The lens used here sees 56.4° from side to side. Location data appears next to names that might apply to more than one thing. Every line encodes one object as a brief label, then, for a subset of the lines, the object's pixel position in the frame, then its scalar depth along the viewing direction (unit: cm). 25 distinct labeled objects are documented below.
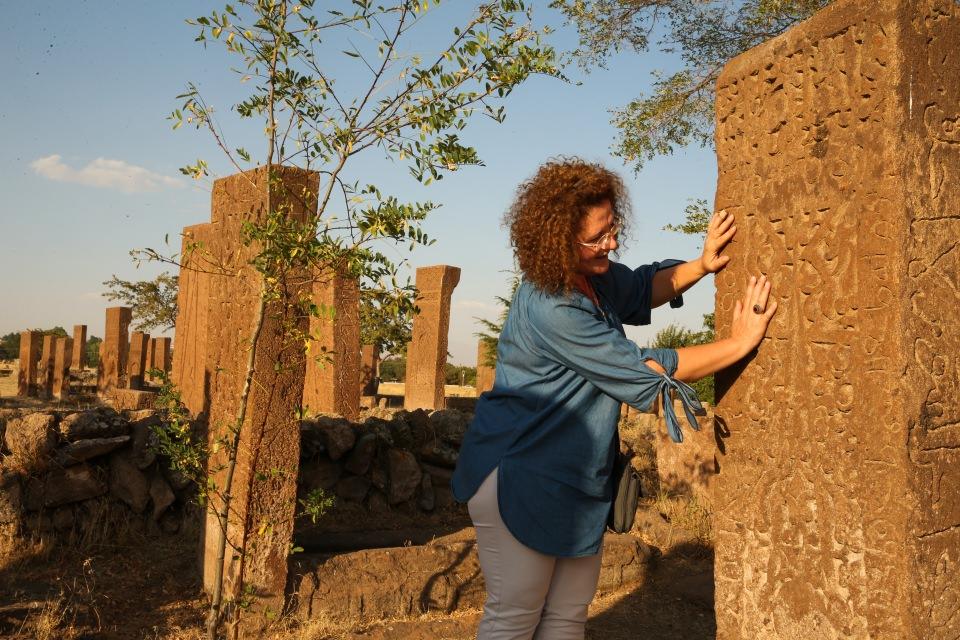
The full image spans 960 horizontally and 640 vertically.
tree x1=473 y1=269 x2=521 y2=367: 1870
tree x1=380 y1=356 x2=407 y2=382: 3968
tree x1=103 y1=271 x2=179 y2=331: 3216
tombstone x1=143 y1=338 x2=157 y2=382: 2142
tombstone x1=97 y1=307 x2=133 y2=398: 1680
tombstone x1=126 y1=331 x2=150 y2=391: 1718
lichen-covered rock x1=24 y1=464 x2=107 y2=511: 594
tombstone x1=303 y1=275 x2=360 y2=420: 1011
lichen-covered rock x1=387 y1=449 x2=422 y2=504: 733
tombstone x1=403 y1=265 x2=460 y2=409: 1246
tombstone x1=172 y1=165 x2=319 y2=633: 500
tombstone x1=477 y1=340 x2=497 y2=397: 1691
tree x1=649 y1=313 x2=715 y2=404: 1585
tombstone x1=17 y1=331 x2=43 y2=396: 1831
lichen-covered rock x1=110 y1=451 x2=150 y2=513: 625
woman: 269
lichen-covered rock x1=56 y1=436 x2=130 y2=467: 606
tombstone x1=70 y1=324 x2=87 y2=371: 2111
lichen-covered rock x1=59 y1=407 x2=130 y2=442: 618
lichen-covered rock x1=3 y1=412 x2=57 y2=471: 596
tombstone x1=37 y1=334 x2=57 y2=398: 1853
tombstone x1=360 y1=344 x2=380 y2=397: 1838
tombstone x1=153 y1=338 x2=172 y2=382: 2094
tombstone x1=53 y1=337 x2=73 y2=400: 1828
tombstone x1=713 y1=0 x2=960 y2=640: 259
